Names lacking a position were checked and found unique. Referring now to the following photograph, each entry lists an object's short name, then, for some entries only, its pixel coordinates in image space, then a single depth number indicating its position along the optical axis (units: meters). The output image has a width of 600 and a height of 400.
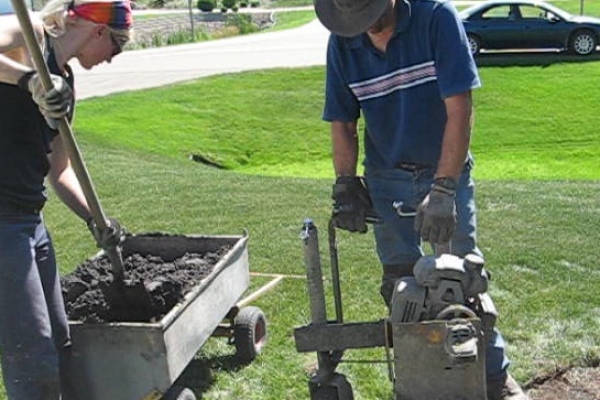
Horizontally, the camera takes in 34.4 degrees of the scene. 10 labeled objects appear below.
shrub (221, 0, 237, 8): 47.16
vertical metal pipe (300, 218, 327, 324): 3.57
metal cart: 3.78
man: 3.50
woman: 3.35
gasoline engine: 3.08
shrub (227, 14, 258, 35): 35.25
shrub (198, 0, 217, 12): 46.62
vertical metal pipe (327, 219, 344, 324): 3.81
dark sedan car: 19.66
